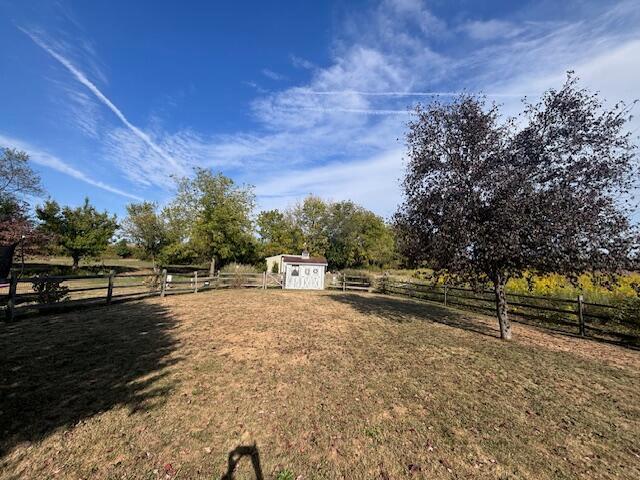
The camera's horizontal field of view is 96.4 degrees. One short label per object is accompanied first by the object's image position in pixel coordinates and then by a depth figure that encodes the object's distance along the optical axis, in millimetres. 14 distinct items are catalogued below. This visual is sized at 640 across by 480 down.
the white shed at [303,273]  22859
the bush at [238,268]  26030
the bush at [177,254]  26022
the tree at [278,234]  40553
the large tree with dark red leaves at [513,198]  6930
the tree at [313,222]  45188
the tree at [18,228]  18078
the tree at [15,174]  22141
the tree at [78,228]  26188
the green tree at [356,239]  44500
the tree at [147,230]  36844
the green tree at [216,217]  24781
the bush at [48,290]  9547
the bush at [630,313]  8664
